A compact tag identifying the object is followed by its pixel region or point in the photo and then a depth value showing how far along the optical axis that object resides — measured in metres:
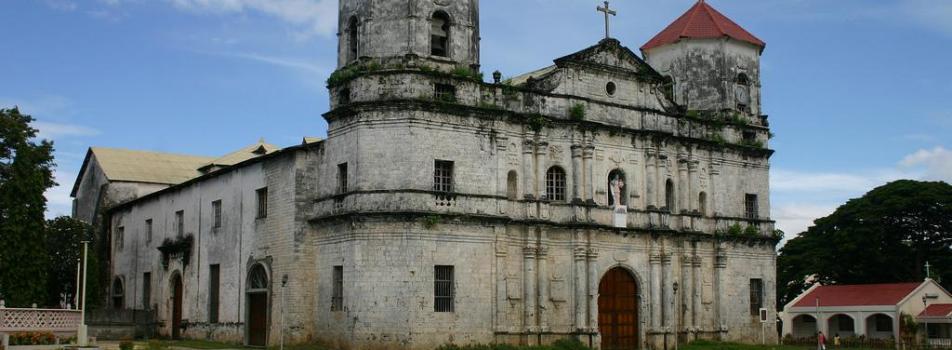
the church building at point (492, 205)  33.88
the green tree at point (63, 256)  51.12
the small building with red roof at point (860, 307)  54.38
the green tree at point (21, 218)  39.69
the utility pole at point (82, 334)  32.28
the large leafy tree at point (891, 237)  62.22
